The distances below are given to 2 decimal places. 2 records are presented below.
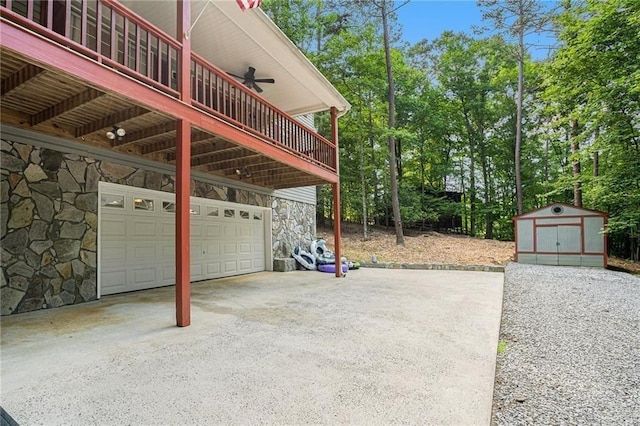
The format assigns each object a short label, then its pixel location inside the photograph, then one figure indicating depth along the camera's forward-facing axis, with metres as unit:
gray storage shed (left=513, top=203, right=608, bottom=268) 9.66
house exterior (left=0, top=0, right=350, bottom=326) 3.31
